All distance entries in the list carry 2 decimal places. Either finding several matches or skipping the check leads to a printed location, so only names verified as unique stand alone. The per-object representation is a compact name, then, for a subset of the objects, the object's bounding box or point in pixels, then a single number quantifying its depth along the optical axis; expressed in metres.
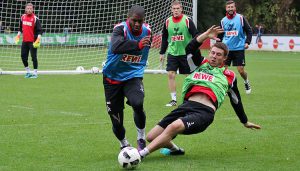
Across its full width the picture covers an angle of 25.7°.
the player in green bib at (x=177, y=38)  14.39
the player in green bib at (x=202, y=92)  7.48
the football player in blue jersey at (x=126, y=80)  7.98
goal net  23.08
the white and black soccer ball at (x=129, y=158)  7.14
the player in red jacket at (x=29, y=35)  20.53
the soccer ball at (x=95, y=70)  22.33
